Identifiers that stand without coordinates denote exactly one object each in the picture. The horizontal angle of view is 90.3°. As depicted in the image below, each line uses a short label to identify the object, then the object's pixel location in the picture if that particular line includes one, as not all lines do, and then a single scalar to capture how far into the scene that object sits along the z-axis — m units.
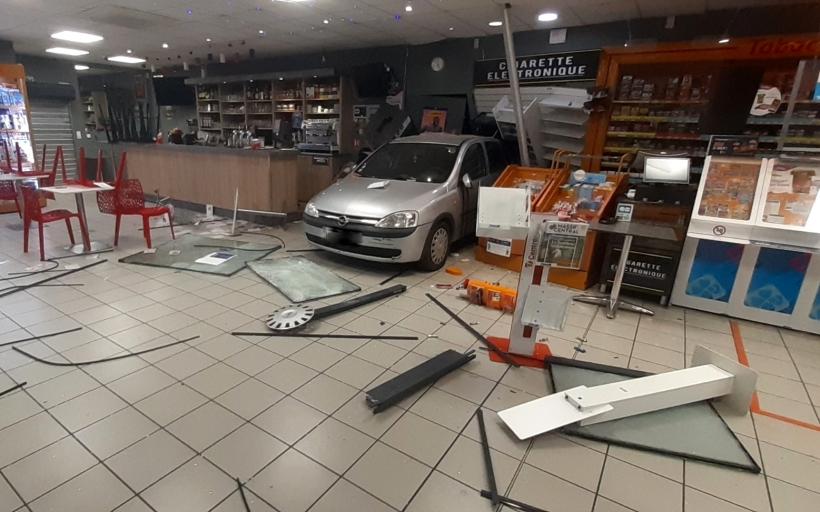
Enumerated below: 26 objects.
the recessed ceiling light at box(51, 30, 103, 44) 6.62
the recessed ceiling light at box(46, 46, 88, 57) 7.89
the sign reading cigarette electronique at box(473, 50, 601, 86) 5.44
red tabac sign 3.71
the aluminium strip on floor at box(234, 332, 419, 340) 2.91
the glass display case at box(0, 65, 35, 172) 6.59
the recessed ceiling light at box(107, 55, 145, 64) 8.89
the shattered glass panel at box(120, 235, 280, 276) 4.24
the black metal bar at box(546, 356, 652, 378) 2.54
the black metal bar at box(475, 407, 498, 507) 1.67
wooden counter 5.81
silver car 3.96
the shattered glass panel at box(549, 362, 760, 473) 1.92
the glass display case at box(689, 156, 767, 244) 3.18
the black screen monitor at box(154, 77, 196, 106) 9.79
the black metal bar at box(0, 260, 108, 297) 3.45
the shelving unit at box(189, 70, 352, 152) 7.71
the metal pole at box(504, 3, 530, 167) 4.65
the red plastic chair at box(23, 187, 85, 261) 4.17
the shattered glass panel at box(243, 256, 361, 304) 3.64
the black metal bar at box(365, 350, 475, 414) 2.16
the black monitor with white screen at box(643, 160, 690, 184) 3.59
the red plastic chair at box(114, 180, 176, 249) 4.64
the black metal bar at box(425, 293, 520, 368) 2.69
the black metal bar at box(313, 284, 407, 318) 3.20
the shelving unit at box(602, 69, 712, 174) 4.46
